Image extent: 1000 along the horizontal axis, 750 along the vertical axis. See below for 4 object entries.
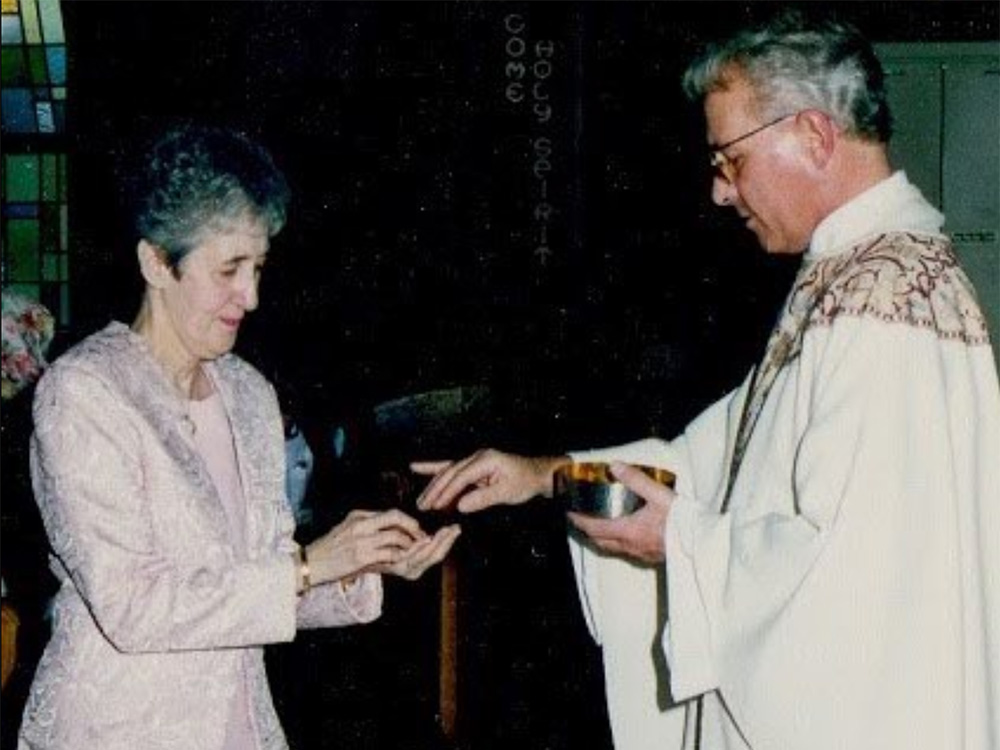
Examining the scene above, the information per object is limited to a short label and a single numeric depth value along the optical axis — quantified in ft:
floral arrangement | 12.51
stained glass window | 20.68
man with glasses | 6.30
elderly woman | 6.05
